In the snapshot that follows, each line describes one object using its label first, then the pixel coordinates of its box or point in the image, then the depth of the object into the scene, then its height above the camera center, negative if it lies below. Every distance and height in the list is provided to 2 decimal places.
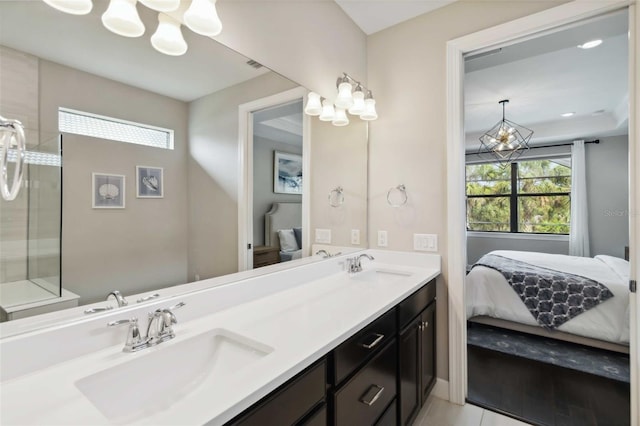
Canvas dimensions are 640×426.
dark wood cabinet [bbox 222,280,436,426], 0.82 -0.61
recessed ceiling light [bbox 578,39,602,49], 2.25 +1.33
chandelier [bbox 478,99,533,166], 3.76 +1.04
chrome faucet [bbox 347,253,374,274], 2.07 -0.35
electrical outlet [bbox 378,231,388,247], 2.28 -0.19
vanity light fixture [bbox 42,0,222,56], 0.98 +0.69
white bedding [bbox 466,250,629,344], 2.55 -0.81
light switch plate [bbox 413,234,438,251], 2.07 -0.20
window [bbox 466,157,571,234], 5.13 +0.32
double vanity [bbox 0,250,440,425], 0.69 -0.42
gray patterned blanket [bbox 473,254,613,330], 2.65 -0.73
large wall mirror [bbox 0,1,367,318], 0.83 +0.22
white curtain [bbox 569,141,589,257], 4.72 +0.14
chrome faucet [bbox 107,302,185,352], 0.91 -0.37
